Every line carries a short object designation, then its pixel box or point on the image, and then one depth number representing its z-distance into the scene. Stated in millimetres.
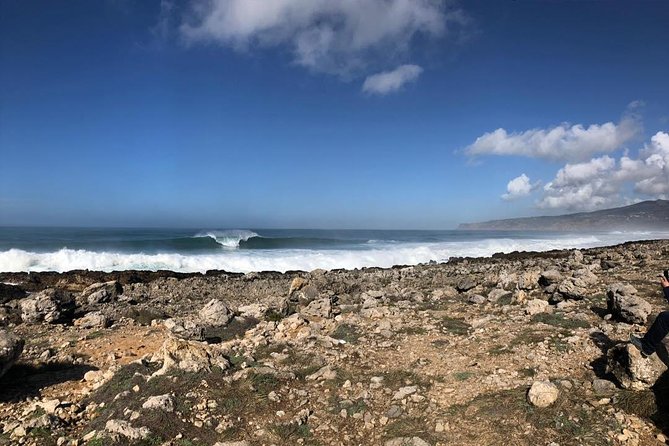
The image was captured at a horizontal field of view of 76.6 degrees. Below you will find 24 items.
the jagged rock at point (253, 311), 11281
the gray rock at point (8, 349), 6469
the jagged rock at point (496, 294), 10883
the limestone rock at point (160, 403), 5195
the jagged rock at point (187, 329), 9498
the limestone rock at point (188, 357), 6375
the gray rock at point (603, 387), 5191
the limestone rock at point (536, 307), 9027
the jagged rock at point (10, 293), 15387
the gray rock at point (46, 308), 11148
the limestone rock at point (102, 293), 14124
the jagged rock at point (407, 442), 4609
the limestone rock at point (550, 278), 11383
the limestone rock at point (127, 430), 4711
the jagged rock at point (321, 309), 10789
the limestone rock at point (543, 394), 5020
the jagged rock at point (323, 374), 6426
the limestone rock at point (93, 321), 10742
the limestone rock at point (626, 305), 7496
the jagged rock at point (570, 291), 9648
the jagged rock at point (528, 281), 11344
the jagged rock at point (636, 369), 4988
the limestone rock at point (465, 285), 12812
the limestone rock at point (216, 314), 10633
